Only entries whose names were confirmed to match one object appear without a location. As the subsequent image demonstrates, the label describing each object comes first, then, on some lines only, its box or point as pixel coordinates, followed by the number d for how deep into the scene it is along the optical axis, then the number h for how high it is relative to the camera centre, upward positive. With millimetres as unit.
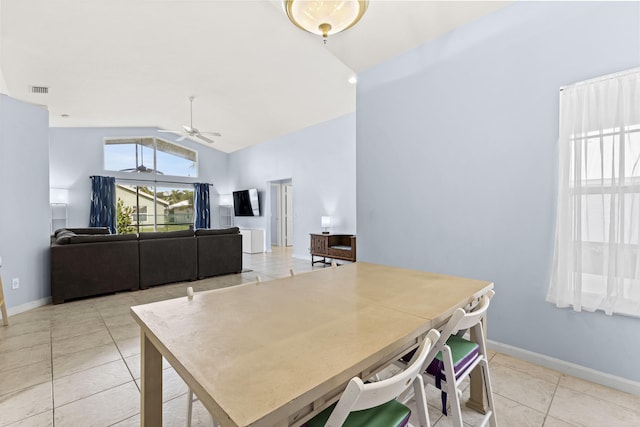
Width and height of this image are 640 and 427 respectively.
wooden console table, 5492 -789
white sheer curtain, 1797 +68
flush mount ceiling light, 1723 +1220
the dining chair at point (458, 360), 1146 -708
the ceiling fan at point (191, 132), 5741 +1588
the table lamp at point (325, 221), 6188 -273
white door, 9078 -207
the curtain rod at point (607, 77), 1787 +860
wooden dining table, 682 -431
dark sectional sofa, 3617 -749
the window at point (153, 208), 8508 +28
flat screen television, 8758 +187
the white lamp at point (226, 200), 10047 +313
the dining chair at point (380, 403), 703 -530
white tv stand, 7930 -903
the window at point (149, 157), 8297 +1612
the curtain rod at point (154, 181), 8479 +869
